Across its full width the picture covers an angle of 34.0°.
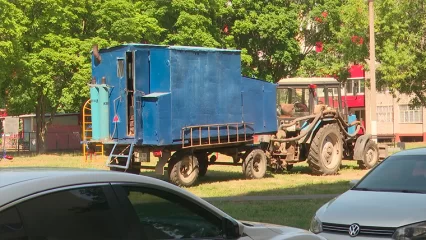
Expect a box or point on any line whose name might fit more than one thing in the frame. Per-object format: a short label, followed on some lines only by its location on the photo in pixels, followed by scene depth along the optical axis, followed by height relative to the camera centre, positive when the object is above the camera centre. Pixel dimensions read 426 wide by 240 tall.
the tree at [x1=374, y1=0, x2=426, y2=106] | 44.09 +5.80
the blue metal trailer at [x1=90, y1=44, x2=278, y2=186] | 17.20 +0.76
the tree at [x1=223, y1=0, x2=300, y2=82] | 49.34 +7.14
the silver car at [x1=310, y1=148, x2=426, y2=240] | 7.96 -0.92
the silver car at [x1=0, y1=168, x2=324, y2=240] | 4.06 -0.48
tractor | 20.94 +0.02
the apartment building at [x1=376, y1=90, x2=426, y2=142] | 66.12 +1.08
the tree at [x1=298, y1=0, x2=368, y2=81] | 47.41 +6.92
